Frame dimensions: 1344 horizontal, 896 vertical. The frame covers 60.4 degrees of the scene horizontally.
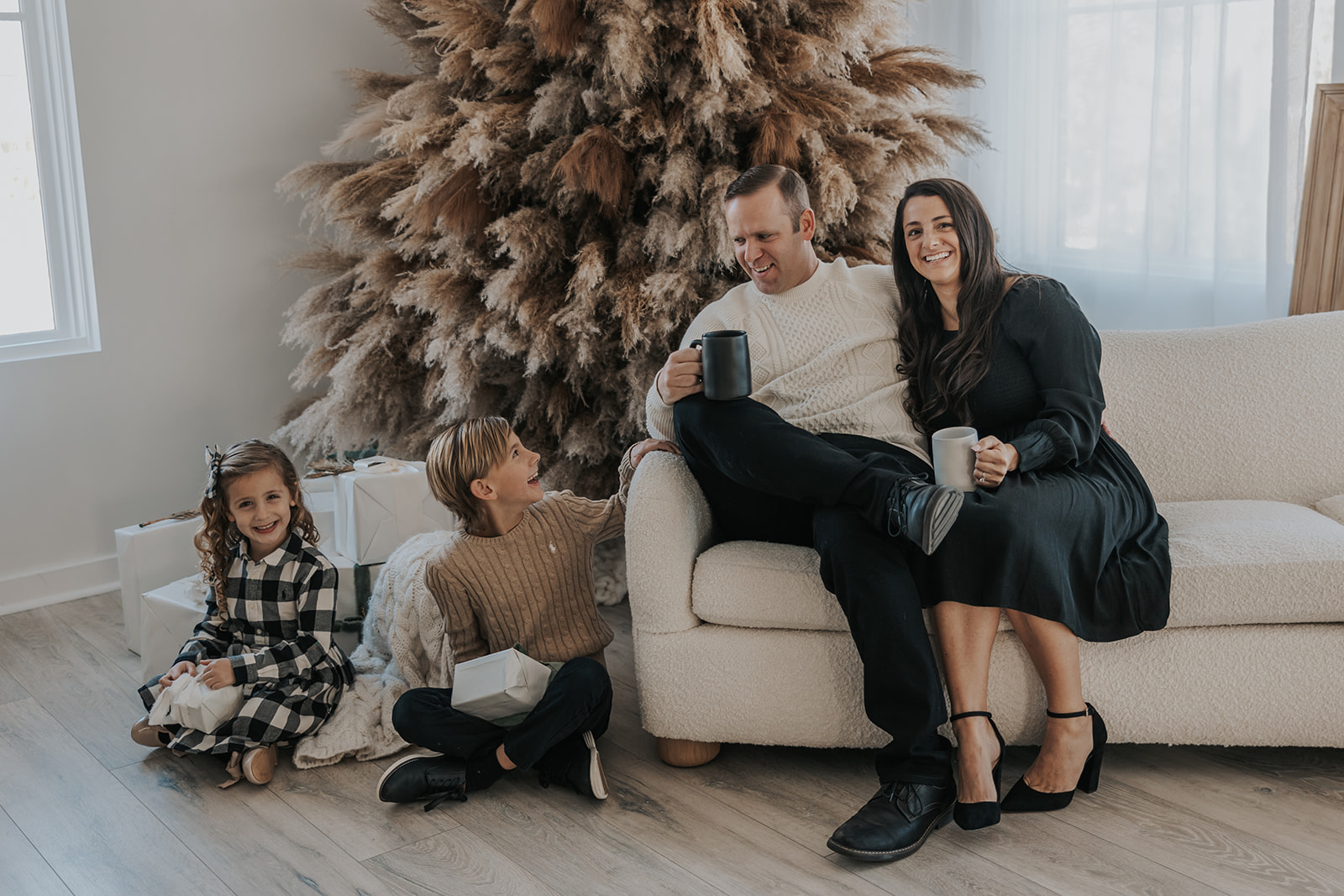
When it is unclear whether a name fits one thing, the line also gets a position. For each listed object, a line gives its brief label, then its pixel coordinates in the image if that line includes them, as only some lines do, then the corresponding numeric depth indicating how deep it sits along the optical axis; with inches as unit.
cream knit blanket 78.7
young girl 77.9
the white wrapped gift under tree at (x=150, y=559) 98.3
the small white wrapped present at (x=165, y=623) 90.2
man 64.2
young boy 71.9
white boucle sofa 67.4
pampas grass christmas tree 99.7
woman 65.0
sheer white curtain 108.3
